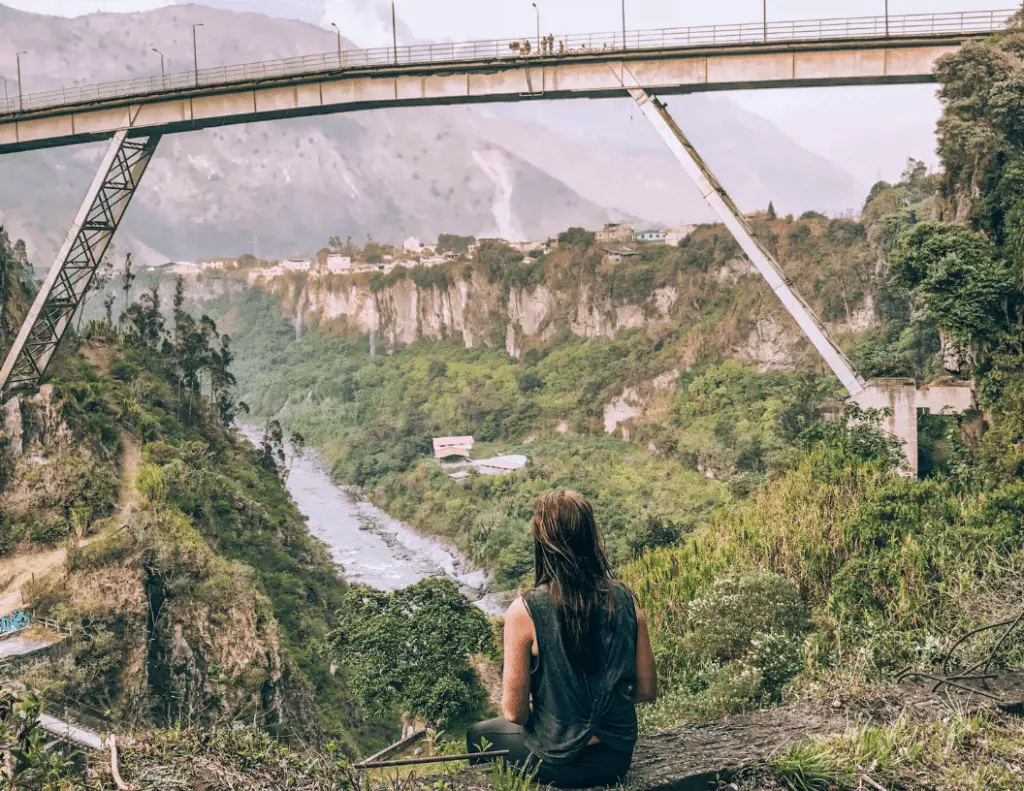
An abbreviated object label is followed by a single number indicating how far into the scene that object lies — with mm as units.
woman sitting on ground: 3084
